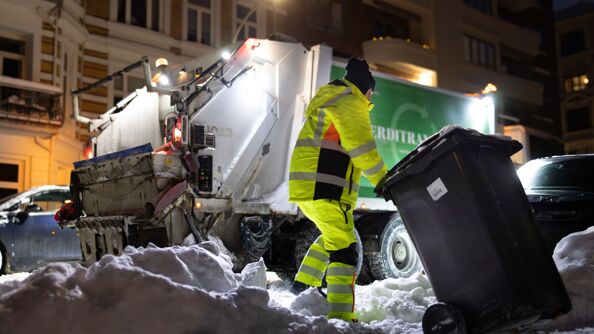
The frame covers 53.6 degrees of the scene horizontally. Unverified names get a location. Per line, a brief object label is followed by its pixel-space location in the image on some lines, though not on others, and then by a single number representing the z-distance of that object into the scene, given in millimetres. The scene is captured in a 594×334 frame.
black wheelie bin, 3238
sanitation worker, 4074
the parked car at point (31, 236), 8586
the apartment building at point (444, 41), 23078
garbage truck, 5691
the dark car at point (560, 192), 5656
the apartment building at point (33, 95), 14336
